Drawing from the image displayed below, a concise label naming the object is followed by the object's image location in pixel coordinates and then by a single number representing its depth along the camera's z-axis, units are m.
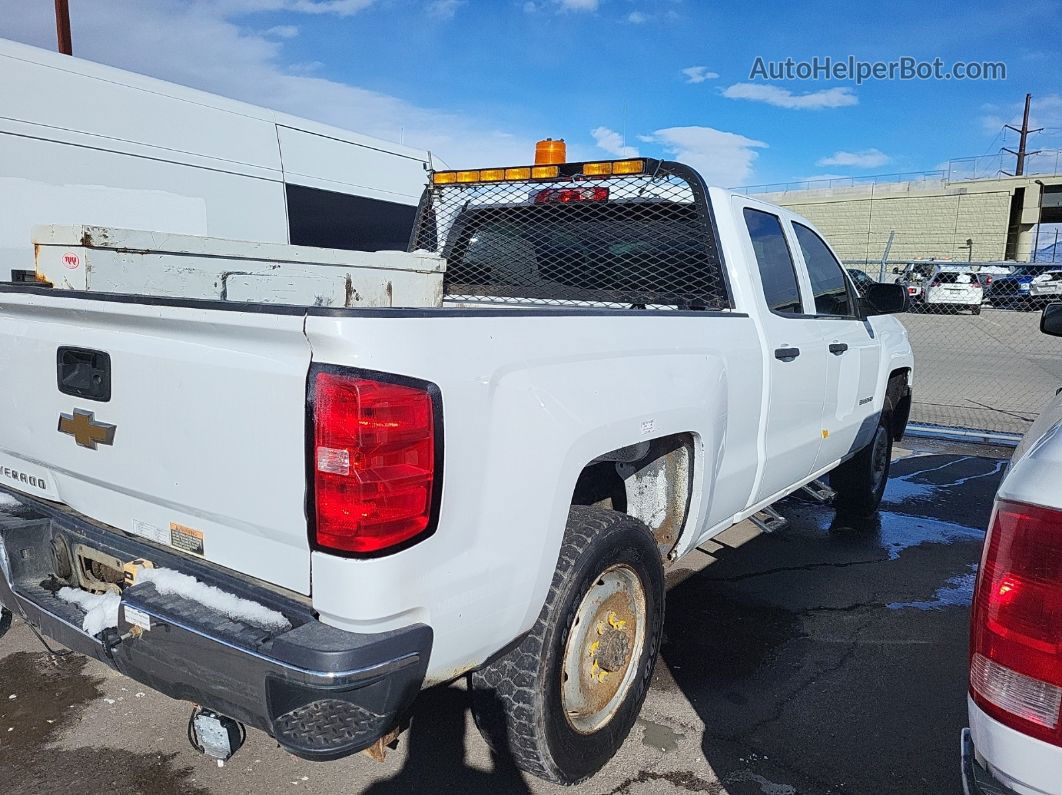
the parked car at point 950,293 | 20.66
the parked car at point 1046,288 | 21.00
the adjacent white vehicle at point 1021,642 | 1.52
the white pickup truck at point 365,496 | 1.88
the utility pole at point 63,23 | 8.20
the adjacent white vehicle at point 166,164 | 5.68
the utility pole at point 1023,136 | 61.60
